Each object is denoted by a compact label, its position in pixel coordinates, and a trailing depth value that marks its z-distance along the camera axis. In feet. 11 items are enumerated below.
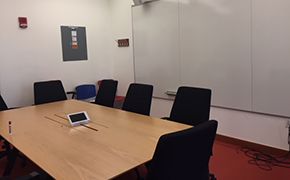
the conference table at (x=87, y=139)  5.25
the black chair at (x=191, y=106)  8.42
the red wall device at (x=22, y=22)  14.30
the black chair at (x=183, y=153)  4.33
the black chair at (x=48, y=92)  13.21
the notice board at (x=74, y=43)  16.21
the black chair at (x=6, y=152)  9.62
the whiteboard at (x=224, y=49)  10.19
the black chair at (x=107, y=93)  11.95
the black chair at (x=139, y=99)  9.95
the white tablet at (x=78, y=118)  8.31
